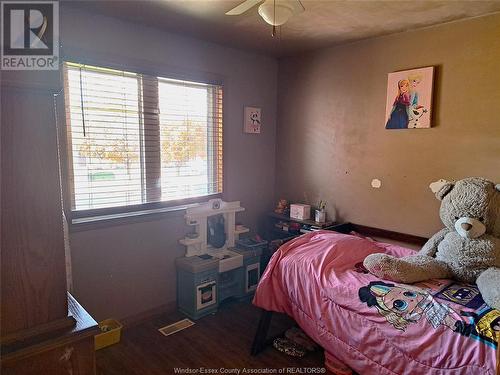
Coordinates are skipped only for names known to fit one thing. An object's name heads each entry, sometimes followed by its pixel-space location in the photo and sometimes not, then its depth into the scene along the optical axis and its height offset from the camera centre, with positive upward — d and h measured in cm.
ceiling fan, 158 +66
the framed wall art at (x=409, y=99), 257 +40
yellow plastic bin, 242 -132
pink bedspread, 152 -84
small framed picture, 337 +30
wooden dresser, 77 -24
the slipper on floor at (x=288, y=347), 234 -138
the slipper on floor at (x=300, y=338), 241 -137
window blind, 241 +9
